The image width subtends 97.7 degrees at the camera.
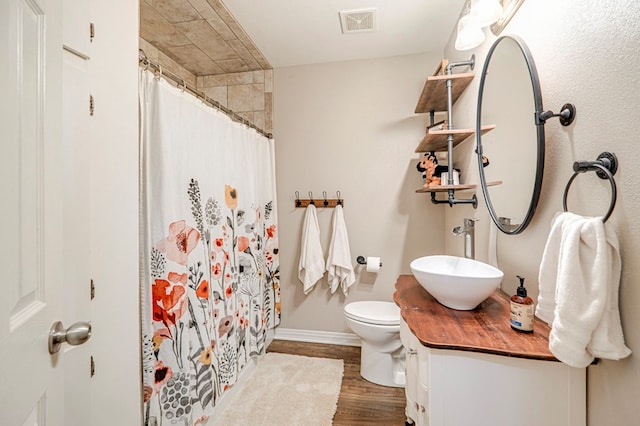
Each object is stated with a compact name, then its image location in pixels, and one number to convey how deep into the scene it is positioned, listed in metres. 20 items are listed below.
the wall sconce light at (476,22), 1.27
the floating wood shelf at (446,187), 1.67
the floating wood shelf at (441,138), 1.62
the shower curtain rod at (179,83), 1.20
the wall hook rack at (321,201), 2.49
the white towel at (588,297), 0.65
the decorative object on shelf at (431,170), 1.91
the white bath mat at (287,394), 1.61
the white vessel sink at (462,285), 1.04
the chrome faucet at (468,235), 1.62
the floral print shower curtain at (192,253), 1.22
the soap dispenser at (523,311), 0.91
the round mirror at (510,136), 1.03
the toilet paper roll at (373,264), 2.32
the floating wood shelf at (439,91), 1.68
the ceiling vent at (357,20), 1.86
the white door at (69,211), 0.48
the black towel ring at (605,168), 0.69
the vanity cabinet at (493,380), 0.80
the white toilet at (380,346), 1.87
